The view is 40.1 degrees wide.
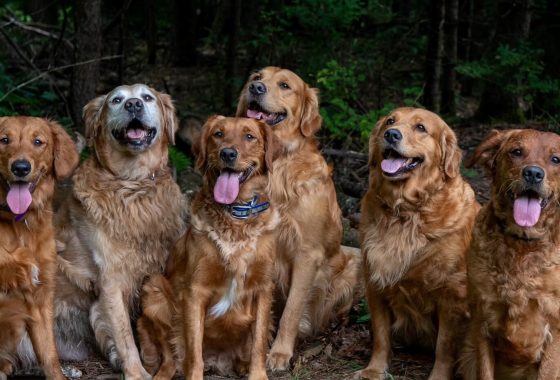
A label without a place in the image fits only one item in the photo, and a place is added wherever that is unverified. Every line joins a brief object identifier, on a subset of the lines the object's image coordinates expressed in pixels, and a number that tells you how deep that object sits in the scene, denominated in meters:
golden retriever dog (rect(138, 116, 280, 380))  4.98
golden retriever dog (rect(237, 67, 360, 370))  5.70
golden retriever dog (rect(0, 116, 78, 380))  4.79
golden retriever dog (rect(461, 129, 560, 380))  4.29
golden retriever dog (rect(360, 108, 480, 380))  4.95
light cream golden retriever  5.37
